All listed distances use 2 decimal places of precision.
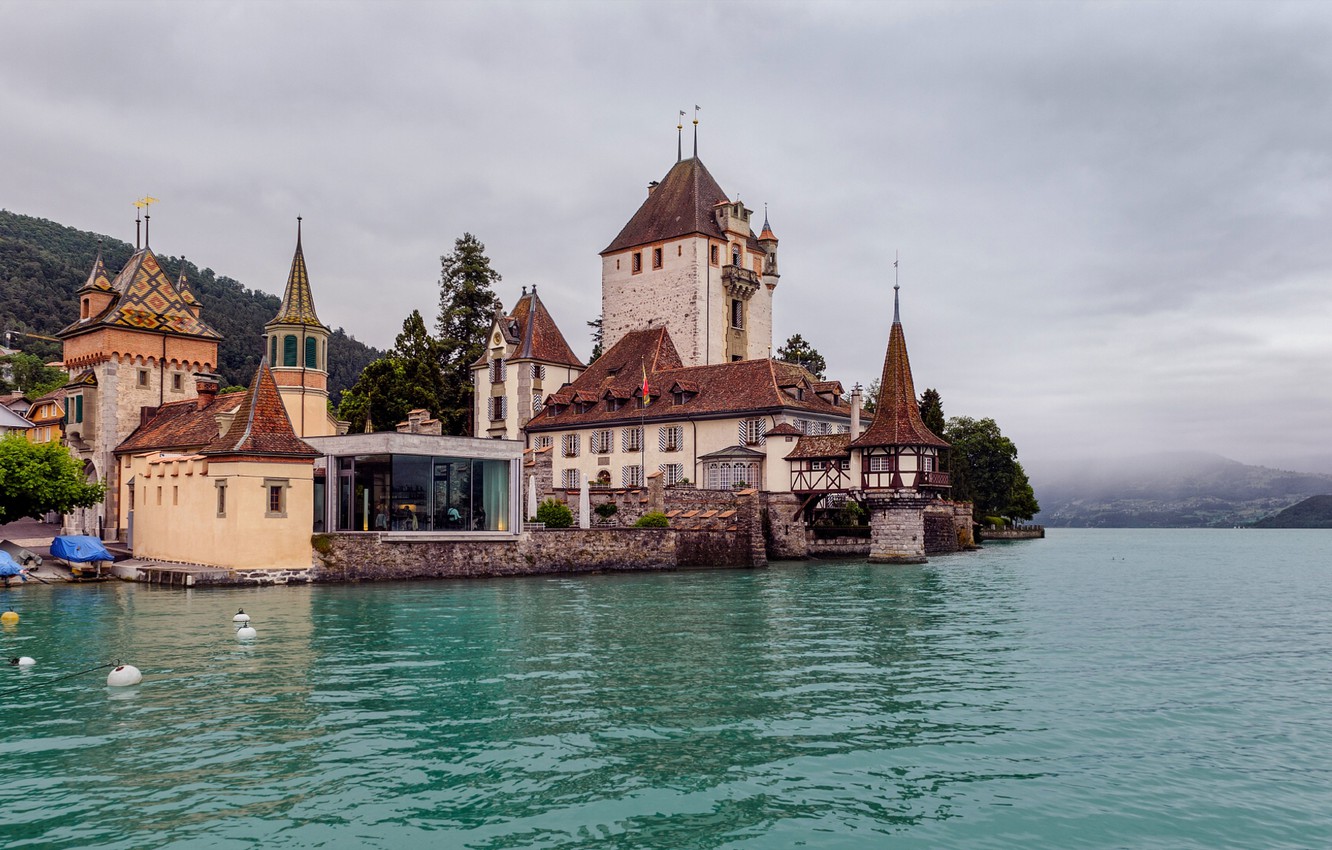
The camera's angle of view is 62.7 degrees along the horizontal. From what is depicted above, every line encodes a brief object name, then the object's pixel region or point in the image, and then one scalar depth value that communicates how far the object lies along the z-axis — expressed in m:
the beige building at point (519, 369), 72.44
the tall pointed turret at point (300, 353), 46.59
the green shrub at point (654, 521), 51.12
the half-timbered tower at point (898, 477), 56.50
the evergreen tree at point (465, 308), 82.06
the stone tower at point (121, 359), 48.00
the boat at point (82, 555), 37.81
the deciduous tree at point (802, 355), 84.12
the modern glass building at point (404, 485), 41.72
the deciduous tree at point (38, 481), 38.75
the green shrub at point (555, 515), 51.28
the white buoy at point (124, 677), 17.12
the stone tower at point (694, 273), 74.75
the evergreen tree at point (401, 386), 71.88
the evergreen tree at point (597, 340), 84.34
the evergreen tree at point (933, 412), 77.75
